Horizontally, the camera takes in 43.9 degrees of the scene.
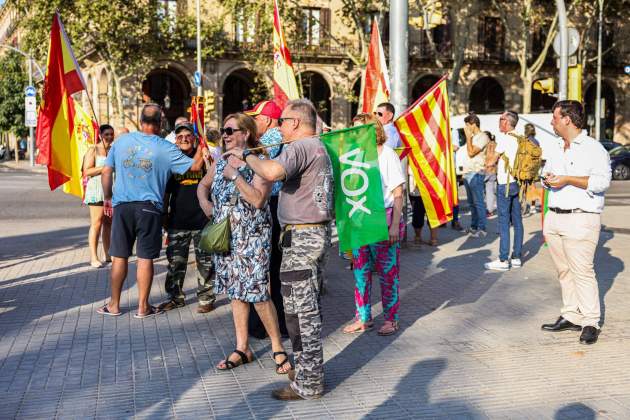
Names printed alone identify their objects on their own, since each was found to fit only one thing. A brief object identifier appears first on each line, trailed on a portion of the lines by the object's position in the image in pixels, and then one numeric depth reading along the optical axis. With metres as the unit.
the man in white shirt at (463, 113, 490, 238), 12.62
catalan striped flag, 7.81
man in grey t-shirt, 4.81
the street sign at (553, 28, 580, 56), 14.58
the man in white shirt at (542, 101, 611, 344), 6.05
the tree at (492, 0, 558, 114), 37.31
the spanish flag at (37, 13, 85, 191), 7.96
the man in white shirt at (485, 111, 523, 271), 9.27
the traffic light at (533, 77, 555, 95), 16.69
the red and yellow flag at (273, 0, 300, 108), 9.09
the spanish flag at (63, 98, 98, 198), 8.23
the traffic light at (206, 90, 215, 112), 25.79
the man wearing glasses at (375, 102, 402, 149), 8.60
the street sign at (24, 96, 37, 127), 37.79
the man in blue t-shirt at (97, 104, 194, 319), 6.75
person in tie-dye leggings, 6.43
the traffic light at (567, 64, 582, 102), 13.39
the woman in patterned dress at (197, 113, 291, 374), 5.29
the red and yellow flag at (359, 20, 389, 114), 10.12
